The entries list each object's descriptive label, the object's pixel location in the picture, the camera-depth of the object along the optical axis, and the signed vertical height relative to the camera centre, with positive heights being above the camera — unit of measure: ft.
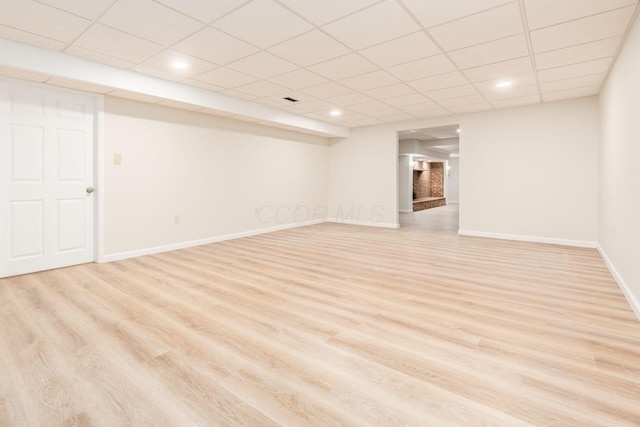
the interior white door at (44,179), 12.09 +1.32
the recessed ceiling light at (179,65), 12.56 +5.90
